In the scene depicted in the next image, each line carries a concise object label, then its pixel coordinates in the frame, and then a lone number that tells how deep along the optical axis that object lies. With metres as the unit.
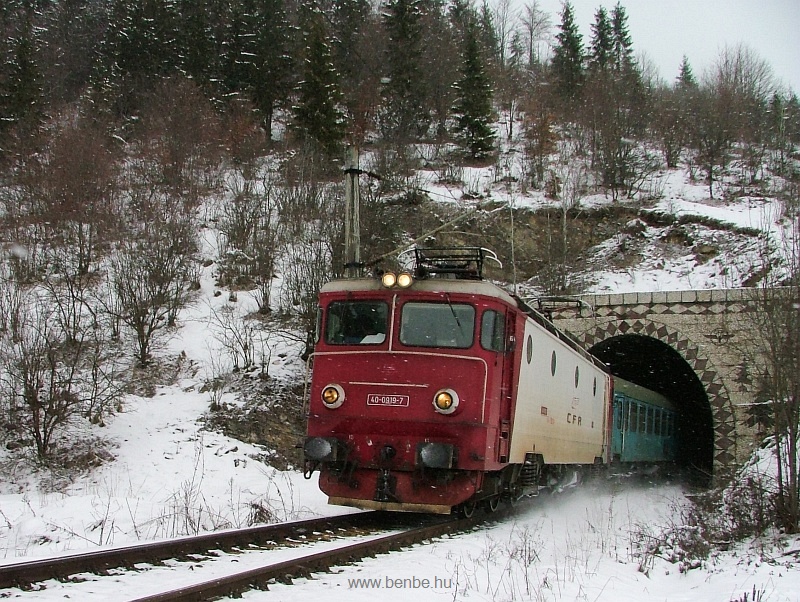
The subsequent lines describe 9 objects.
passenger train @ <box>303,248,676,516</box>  9.34
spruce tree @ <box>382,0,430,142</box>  43.31
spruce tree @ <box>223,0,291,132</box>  44.47
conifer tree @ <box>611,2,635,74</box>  57.84
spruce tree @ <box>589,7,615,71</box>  58.94
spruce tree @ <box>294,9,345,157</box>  37.50
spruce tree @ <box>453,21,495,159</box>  41.38
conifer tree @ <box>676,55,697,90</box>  71.49
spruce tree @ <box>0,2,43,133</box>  35.50
